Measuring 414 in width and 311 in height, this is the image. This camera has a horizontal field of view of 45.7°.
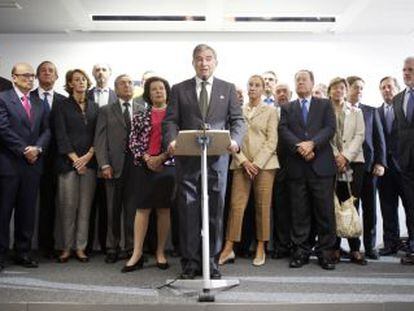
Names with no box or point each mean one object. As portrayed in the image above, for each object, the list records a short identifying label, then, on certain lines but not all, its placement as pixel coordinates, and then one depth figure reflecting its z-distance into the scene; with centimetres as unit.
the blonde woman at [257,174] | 420
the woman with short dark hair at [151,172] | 396
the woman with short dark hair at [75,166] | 429
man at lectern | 361
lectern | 307
